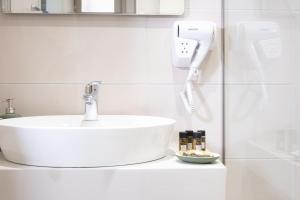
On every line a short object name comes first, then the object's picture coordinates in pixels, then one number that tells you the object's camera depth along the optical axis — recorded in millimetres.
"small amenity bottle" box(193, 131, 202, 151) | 1251
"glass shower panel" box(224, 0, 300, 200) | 837
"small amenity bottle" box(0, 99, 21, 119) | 1309
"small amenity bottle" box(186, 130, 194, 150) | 1252
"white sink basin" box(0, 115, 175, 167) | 1003
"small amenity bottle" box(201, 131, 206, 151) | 1249
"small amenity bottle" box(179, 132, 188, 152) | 1250
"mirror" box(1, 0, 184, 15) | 1368
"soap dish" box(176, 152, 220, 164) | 1117
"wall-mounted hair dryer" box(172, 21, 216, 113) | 1347
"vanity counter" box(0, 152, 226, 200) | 1040
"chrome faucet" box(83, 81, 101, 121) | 1250
